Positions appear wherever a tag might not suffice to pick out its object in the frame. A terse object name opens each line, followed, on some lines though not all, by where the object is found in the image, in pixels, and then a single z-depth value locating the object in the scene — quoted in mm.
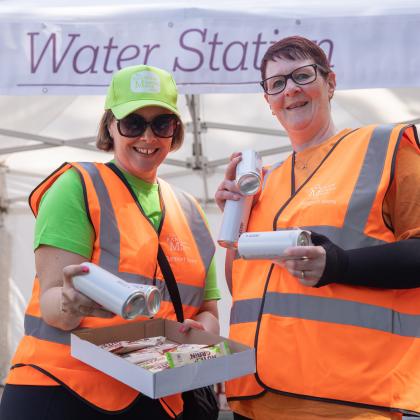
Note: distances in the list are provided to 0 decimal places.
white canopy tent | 2303
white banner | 2305
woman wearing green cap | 1485
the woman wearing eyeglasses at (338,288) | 1282
